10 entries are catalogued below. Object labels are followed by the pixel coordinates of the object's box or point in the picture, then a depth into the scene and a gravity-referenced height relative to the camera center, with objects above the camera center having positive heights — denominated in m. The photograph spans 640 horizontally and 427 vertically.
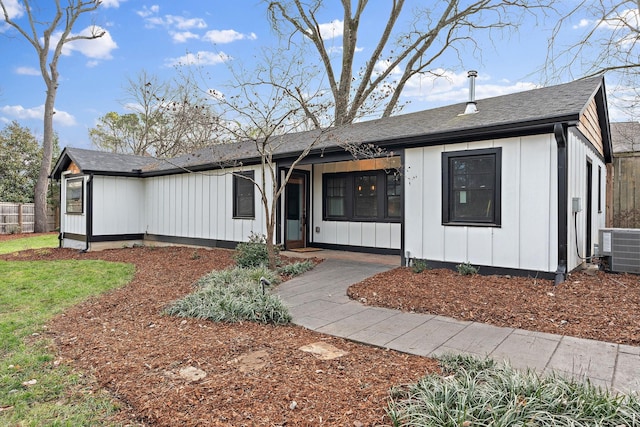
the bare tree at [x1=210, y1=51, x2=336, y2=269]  6.95 +2.02
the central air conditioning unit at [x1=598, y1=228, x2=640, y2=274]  6.23 -0.65
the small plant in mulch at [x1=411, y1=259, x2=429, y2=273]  6.58 -0.97
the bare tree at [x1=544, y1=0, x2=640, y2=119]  9.87 +4.47
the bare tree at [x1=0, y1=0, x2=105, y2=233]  18.47 +8.49
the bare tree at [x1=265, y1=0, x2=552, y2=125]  15.88 +7.87
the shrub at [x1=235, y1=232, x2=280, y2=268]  7.42 -0.87
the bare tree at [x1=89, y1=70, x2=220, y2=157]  21.30 +5.32
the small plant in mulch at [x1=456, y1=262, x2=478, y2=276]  6.19 -0.97
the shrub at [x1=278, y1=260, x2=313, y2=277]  7.06 -1.09
